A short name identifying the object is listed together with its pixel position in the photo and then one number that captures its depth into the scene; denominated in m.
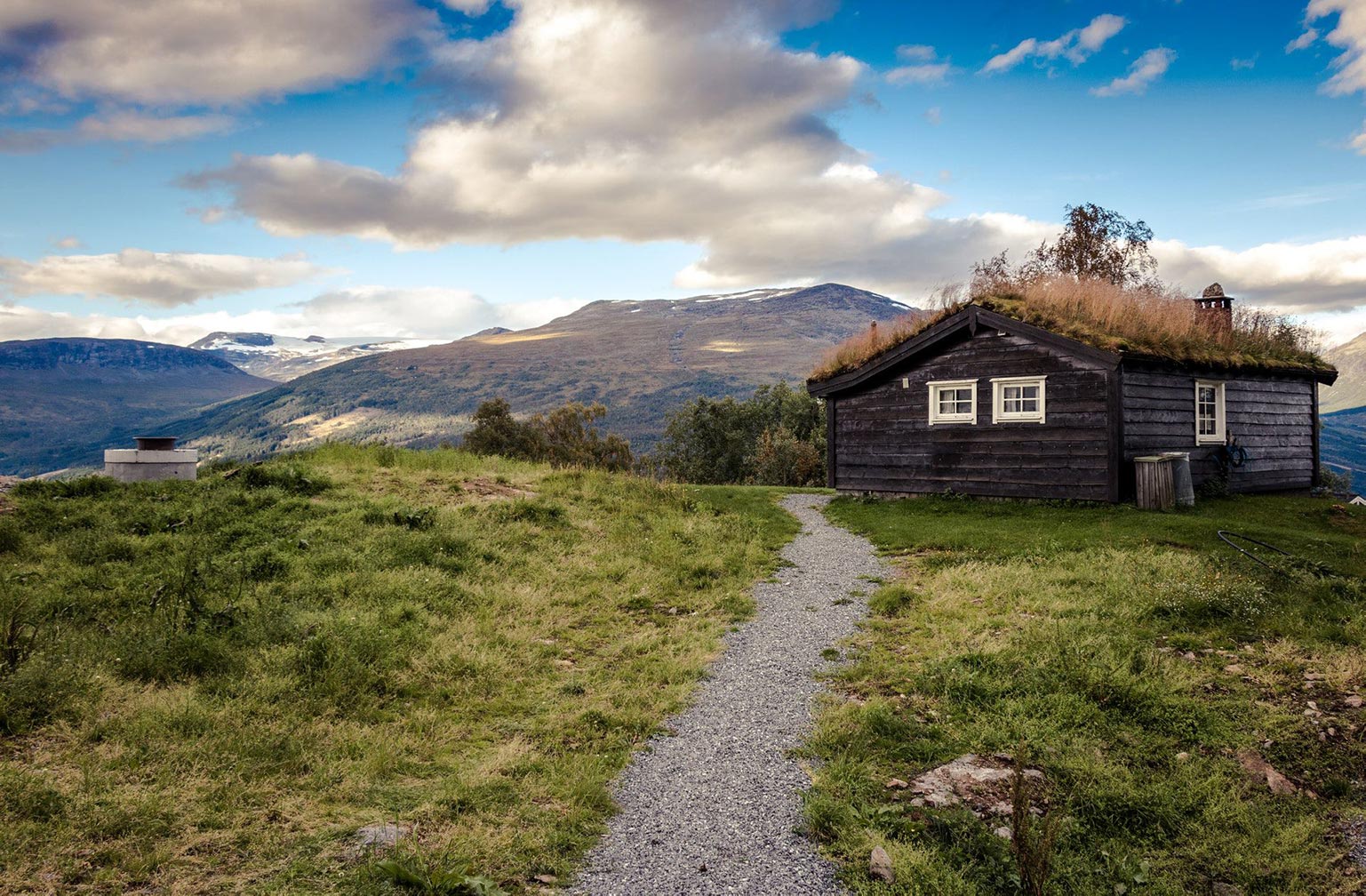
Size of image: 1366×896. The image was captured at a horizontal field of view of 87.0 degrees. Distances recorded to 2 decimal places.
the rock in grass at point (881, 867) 5.12
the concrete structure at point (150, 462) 17.16
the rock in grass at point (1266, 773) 6.40
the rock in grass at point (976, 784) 6.13
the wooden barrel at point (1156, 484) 18.97
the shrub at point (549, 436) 60.41
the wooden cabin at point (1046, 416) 20.05
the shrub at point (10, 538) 12.03
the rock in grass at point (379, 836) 5.38
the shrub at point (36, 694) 6.81
